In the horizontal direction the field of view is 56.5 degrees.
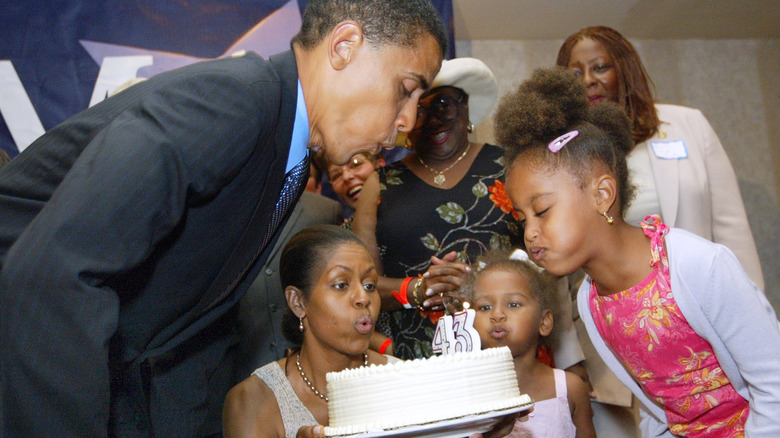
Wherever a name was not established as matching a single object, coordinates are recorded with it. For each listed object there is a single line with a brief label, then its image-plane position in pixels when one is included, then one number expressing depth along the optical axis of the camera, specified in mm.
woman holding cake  2564
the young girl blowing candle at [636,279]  2100
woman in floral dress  3045
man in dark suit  1276
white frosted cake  1815
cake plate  1722
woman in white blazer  3223
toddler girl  2773
